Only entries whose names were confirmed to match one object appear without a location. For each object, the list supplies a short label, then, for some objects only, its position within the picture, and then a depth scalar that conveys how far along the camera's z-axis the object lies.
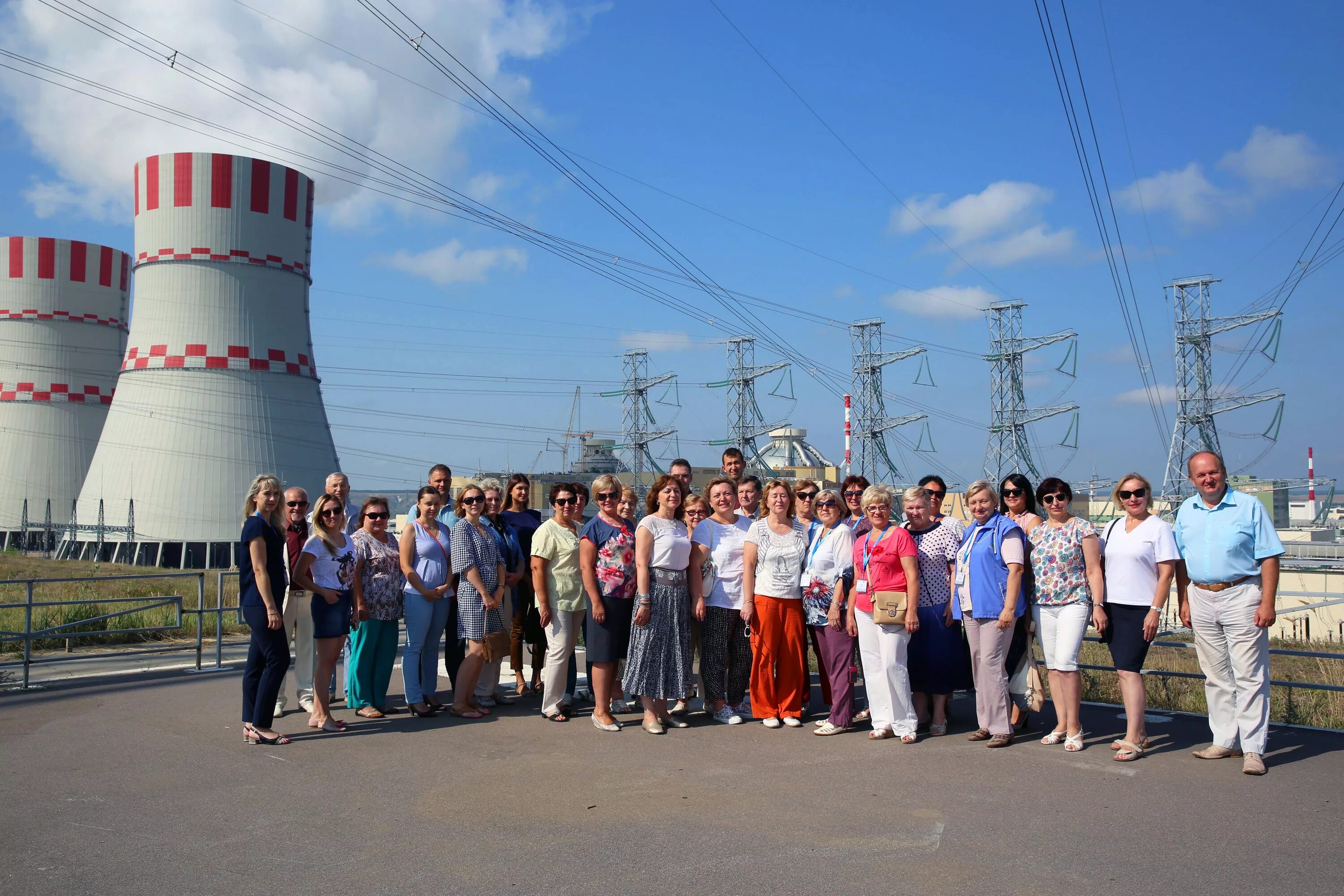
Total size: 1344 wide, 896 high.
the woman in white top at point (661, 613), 6.27
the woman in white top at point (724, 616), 6.63
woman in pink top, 5.93
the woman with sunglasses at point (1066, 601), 5.67
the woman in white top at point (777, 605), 6.46
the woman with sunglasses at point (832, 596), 6.25
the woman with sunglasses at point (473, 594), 6.63
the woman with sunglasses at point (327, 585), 6.23
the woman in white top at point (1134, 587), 5.45
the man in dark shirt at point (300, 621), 6.88
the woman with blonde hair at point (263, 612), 5.77
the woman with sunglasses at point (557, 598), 6.55
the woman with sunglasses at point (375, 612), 6.64
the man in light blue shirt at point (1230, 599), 5.18
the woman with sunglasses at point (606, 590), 6.37
